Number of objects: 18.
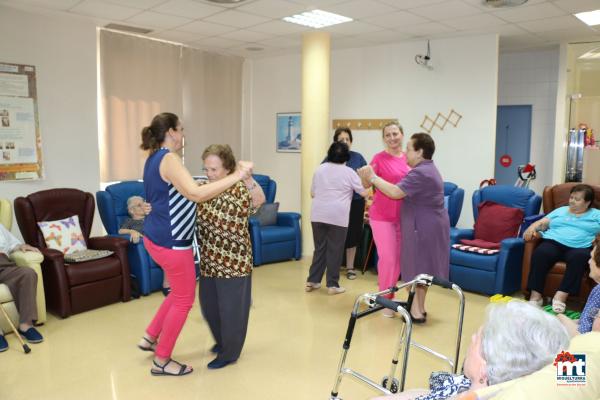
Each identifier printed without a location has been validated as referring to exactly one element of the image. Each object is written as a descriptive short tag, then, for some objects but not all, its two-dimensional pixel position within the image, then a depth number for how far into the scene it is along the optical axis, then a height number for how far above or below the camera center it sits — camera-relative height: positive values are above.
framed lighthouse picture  7.49 +0.19
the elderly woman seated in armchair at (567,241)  4.11 -0.81
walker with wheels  2.10 -0.78
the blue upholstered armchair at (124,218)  4.59 -0.77
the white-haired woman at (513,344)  1.41 -0.56
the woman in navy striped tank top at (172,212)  2.75 -0.39
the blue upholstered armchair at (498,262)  4.55 -1.07
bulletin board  4.89 +0.18
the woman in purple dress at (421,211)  3.63 -0.49
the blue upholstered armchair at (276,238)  5.70 -1.08
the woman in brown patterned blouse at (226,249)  2.93 -0.61
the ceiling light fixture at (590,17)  4.89 +1.29
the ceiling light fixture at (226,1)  4.51 +1.28
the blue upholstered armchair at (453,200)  5.60 -0.60
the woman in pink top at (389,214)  4.02 -0.55
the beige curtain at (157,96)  6.03 +0.64
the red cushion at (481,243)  4.83 -0.94
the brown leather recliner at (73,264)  4.03 -0.99
